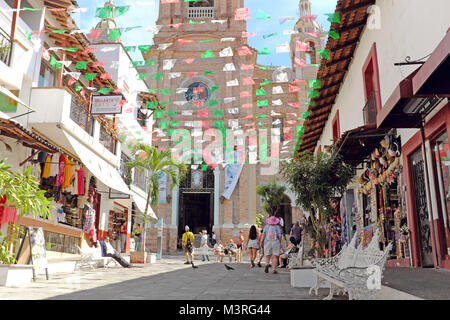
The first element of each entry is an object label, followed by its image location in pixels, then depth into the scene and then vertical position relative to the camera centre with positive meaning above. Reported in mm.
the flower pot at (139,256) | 17438 -549
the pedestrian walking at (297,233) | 15242 +381
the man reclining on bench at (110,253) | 14344 -350
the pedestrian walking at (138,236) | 21681 +399
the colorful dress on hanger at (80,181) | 13457 +2049
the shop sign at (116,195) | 17383 +2072
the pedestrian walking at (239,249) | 19922 -285
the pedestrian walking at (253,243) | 14633 +6
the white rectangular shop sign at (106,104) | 13625 +4680
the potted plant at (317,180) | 9445 +1512
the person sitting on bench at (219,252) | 19516 -427
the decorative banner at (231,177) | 29359 +4799
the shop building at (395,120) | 7191 +2461
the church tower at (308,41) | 34344 +17891
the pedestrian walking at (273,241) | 10836 +59
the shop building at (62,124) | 10711 +3535
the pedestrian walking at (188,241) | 16355 +90
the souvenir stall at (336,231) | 17172 +513
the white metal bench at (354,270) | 4430 -358
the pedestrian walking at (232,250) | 18769 -316
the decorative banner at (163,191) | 29203 +3760
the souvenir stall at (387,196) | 9719 +1244
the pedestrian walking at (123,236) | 20125 +358
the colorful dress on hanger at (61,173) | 12125 +2117
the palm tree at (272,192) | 28000 +3582
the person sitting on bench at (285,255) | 14310 -417
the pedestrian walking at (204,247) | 21406 -200
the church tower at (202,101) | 29422 +10880
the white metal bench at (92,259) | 12812 -532
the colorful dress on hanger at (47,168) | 11625 +2161
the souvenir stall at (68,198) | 11930 +1509
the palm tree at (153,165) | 18266 +3498
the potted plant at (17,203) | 7414 +787
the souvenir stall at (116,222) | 18453 +1023
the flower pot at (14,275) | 7336 -578
